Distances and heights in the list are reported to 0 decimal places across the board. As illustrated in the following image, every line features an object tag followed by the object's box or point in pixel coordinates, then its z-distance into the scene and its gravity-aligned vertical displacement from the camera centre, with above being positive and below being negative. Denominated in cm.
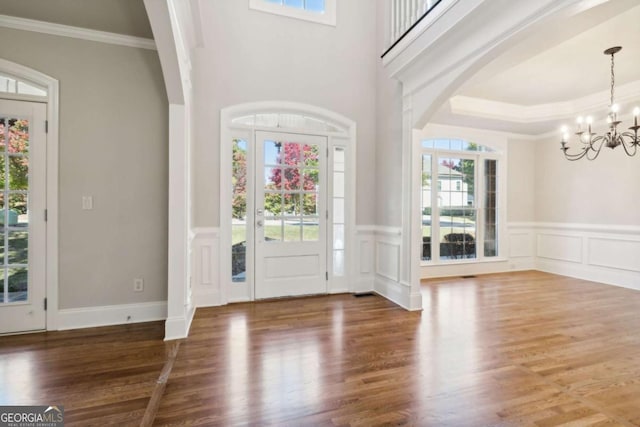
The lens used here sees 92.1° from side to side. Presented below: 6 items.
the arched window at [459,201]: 535 +23
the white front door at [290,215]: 391 -3
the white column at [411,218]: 359 -5
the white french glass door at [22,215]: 278 -4
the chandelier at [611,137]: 340 +106
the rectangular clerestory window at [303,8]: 385 +262
